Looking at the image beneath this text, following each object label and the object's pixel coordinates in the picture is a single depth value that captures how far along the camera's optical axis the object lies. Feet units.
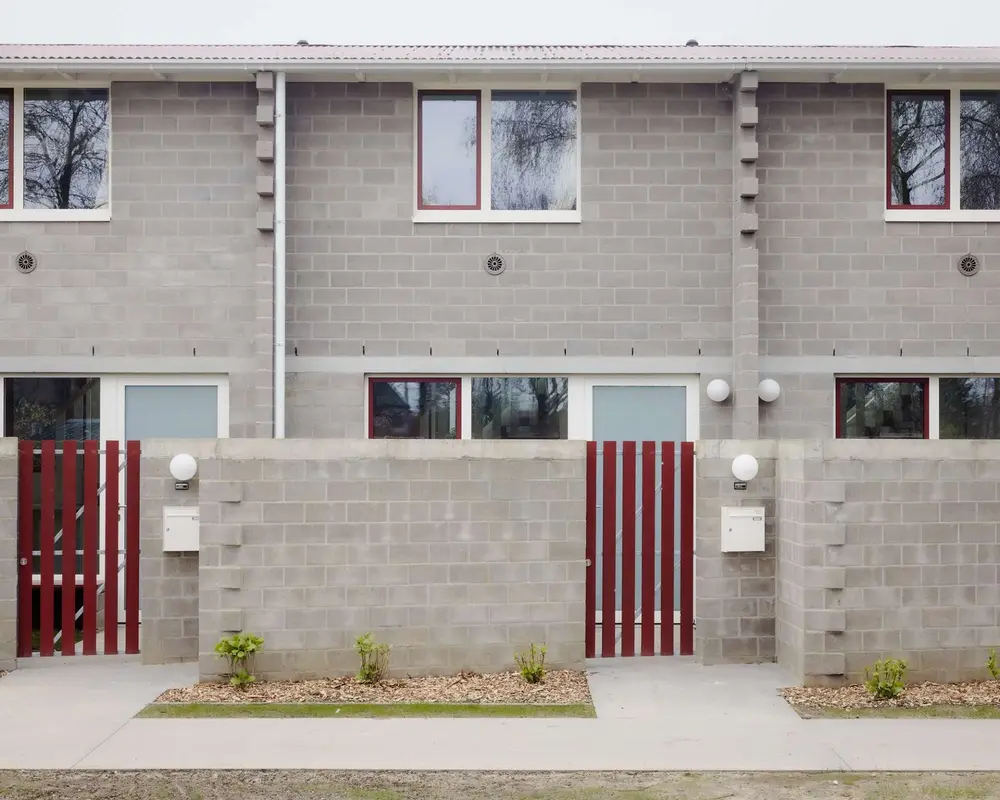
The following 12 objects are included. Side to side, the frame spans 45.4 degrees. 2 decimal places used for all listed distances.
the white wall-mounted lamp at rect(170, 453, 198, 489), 31.35
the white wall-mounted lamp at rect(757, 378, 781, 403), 39.93
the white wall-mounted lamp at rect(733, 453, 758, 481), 31.14
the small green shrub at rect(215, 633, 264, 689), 29.32
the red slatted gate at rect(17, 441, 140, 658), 32.01
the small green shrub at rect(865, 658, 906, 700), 28.22
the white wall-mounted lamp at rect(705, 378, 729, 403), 39.96
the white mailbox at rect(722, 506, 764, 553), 31.40
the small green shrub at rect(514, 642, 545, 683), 29.53
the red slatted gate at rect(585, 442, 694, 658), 31.65
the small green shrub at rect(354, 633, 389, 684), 29.68
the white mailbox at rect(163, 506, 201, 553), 31.86
